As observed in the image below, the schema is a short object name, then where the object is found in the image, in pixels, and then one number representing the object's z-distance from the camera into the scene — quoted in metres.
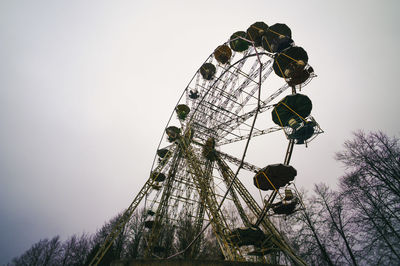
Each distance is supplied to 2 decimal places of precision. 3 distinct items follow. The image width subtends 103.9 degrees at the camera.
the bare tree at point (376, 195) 11.20
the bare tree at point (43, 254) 28.48
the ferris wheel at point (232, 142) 7.11
